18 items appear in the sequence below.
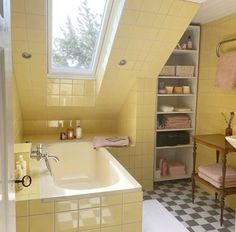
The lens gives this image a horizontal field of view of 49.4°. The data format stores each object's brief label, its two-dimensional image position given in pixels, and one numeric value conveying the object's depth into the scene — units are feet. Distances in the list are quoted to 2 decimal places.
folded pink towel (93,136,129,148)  10.39
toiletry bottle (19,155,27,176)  6.35
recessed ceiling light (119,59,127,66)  9.12
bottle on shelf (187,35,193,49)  11.31
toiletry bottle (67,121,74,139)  11.35
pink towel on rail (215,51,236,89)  8.85
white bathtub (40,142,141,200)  9.53
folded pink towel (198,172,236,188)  8.48
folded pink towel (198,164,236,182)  8.52
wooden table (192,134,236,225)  8.30
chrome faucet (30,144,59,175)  8.33
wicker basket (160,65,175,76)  11.06
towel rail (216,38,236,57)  9.69
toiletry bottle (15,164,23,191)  6.00
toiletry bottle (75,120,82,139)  11.50
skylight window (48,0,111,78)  8.18
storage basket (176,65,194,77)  11.24
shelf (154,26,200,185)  11.28
